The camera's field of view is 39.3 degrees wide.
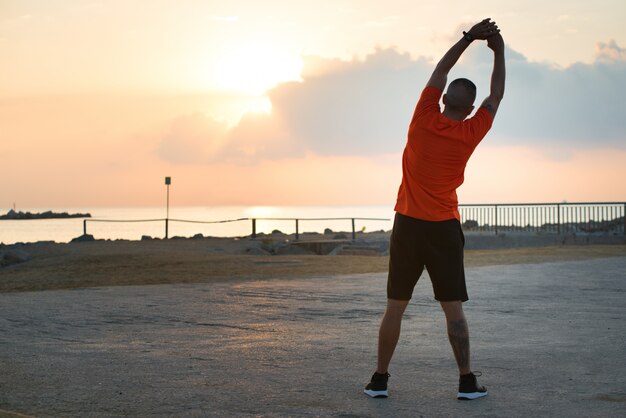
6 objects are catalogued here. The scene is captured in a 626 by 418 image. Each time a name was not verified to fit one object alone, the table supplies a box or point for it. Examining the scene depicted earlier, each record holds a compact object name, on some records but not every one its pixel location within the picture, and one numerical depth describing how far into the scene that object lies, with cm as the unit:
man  512
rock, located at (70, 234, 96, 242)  3440
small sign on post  3928
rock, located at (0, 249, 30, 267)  2473
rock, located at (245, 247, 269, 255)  2655
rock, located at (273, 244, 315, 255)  2786
